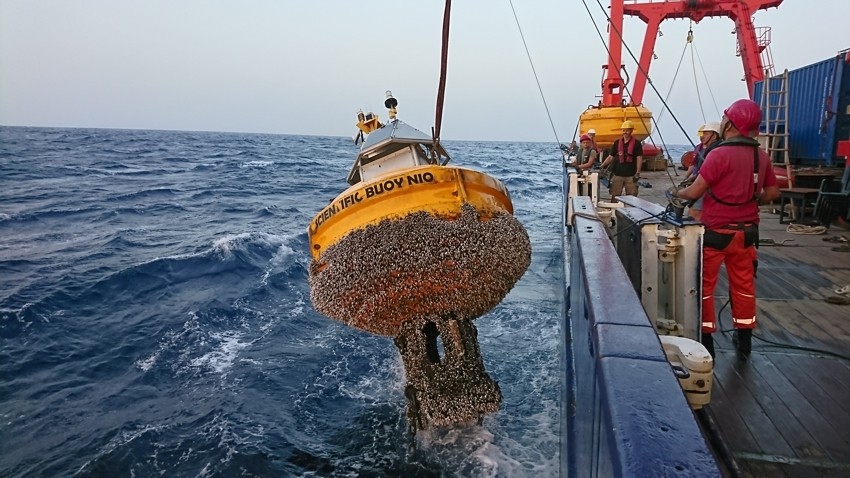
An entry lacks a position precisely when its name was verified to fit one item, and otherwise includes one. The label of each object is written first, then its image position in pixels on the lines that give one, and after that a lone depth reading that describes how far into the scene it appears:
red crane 17.95
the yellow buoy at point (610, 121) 11.46
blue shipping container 9.34
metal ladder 10.59
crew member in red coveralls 3.34
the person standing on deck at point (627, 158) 8.91
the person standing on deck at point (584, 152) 10.24
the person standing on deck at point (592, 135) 11.09
